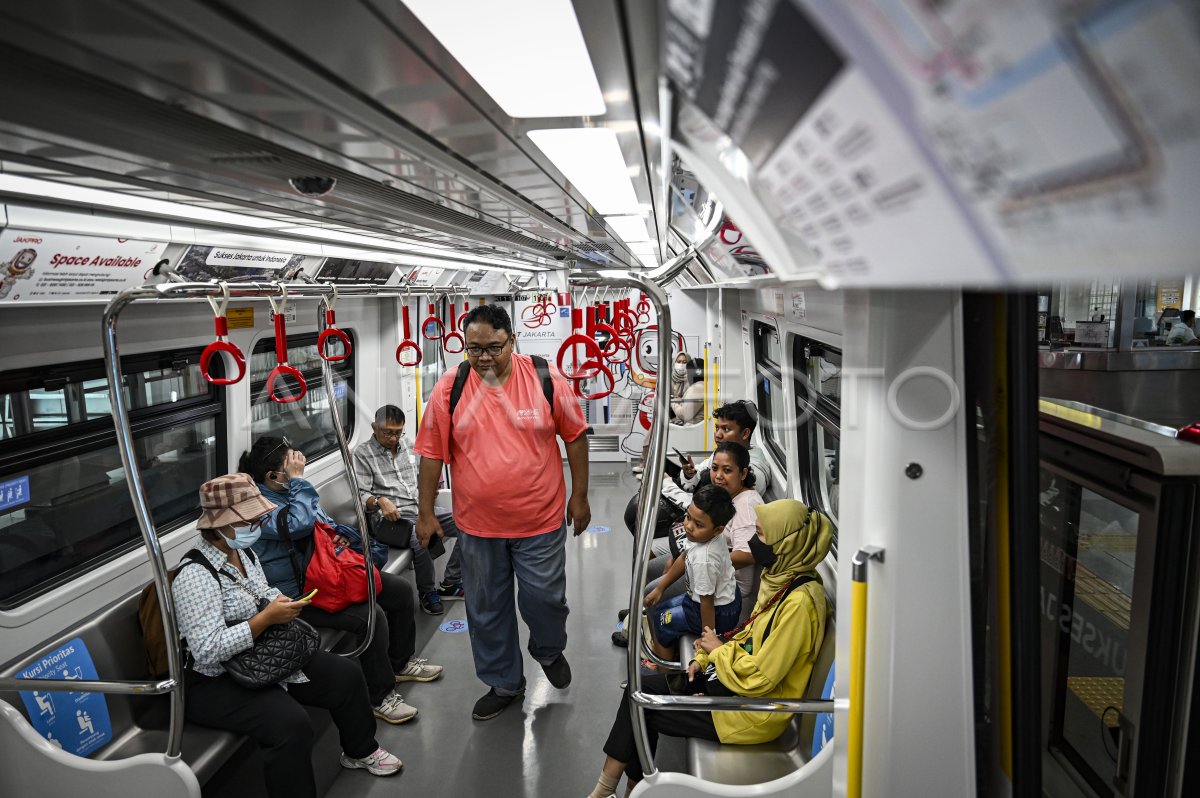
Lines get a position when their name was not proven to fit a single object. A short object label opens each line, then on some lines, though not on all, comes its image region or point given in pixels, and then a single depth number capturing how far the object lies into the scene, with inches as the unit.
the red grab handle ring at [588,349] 141.3
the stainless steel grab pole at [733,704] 74.3
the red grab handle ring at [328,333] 133.9
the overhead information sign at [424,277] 223.5
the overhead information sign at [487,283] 285.4
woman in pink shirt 135.0
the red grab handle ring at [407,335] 270.2
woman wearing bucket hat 107.0
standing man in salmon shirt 137.3
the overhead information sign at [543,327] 345.4
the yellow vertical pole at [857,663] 58.2
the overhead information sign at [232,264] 125.6
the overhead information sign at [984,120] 12.6
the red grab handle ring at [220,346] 96.7
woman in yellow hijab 95.7
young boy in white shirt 119.3
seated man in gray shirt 199.6
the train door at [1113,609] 70.4
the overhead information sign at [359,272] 171.3
